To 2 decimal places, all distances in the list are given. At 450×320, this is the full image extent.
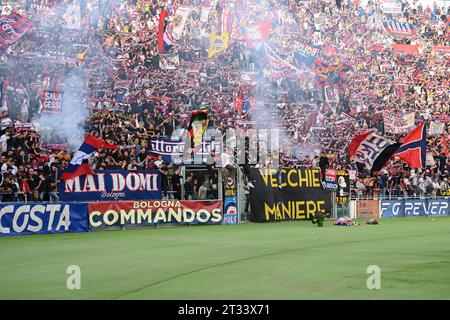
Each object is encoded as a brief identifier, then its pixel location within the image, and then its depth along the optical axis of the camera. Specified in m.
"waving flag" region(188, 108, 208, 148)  26.94
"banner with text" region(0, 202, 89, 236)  21.67
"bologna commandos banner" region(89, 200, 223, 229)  24.12
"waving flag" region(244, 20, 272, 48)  43.42
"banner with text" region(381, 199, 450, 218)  33.41
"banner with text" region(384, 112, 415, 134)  41.28
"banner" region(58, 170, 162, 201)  23.94
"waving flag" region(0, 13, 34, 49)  31.14
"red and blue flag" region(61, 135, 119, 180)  23.97
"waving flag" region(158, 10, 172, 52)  37.47
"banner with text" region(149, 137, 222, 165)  26.78
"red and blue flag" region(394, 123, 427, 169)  31.94
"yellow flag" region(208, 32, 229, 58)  40.25
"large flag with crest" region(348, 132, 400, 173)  30.53
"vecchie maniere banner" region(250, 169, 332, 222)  28.36
